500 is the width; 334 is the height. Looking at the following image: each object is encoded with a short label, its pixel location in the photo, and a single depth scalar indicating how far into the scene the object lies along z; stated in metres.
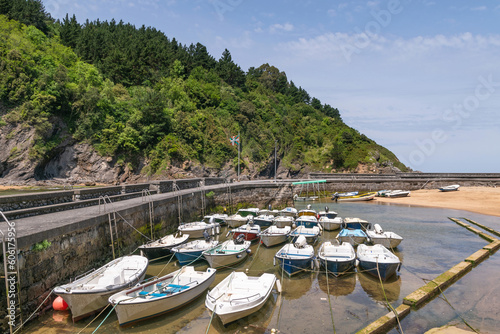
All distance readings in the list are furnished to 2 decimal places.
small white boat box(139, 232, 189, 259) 14.57
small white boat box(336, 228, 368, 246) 18.31
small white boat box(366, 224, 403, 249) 17.41
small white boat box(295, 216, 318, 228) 22.34
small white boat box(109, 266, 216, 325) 8.77
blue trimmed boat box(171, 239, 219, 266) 14.17
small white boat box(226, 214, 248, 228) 22.75
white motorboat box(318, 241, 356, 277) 13.18
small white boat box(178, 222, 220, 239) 19.28
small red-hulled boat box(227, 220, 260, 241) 18.58
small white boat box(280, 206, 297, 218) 26.72
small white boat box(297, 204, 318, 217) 26.01
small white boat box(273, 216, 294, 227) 22.24
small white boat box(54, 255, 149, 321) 8.93
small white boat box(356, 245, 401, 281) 12.64
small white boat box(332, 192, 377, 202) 42.31
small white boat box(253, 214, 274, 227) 23.03
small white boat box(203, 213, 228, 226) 23.73
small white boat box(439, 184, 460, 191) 44.88
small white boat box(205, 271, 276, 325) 8.94
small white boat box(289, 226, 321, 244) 18.38
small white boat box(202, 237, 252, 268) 13.84
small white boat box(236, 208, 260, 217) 26.33
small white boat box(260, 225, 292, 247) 17.69
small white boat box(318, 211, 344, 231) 22.86
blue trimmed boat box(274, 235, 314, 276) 13.28
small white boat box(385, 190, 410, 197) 43.59
